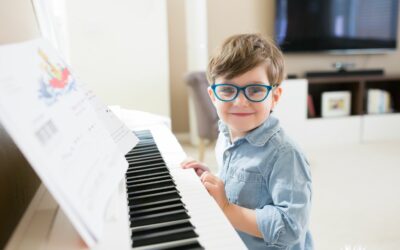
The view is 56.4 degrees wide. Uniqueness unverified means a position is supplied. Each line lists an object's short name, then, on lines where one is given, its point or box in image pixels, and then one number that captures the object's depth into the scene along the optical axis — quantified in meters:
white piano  0.52
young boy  0.83
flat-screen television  3.85
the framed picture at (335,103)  3.81
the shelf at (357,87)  3.77
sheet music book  0.44
